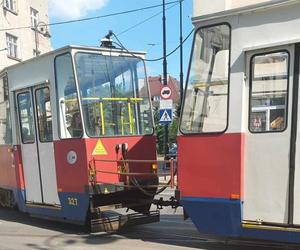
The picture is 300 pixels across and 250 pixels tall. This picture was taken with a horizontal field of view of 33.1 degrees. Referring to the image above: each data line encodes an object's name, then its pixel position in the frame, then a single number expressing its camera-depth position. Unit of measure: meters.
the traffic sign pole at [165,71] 19.75
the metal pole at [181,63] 22.05
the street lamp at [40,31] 33.84
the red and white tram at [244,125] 5.55
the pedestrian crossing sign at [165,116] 15.28
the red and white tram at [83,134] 7.84
